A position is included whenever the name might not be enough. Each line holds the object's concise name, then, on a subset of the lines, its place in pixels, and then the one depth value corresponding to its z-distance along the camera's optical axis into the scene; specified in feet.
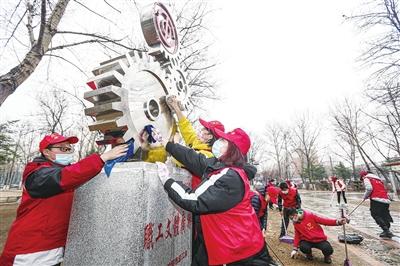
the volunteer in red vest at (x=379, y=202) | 27.99
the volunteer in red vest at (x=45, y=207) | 6.82
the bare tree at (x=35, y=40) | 16.71
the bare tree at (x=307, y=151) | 136.26
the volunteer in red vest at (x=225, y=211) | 6.73
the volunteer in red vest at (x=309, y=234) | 19.44
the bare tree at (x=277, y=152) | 152.30
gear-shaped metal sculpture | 8.27
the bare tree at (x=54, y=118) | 70.85
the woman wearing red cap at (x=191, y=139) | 9.38
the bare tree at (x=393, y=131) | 68.19
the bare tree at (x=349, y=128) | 92.57
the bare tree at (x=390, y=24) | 31.94
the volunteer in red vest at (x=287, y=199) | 28.32
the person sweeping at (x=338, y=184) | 29.38
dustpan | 26.73
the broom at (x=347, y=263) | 17.49
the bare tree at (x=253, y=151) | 143.73
